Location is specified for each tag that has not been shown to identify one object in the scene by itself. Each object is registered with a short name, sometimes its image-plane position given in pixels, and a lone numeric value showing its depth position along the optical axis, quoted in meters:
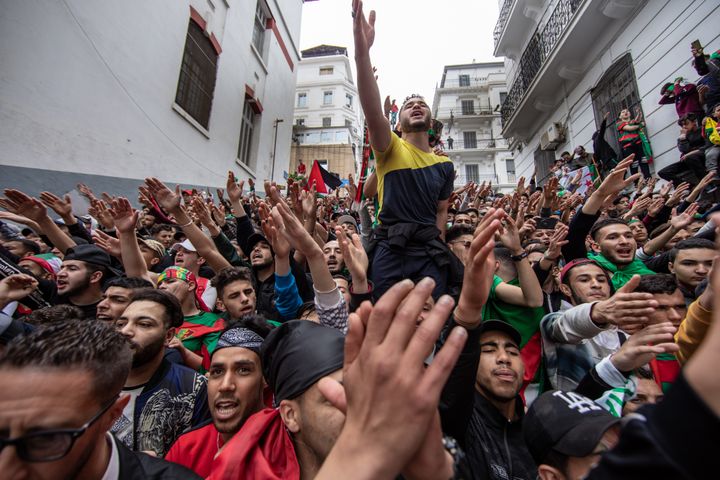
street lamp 15.00
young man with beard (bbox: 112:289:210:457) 1.86
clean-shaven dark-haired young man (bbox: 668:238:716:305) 2.79
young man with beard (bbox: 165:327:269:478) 1.71
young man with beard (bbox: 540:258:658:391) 1.72
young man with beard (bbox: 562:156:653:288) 3.09
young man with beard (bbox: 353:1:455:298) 2.47
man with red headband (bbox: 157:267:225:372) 2.64
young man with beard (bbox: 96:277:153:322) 2.63
